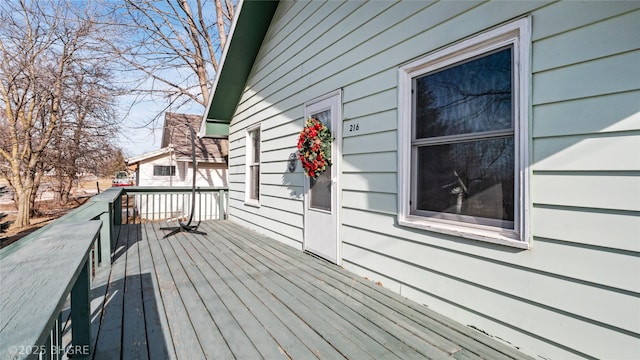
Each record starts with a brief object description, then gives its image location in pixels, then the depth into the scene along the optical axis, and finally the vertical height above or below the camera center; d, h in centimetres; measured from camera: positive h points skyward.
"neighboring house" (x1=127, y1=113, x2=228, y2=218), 1234 +68
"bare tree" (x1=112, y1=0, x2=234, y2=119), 1001 +471
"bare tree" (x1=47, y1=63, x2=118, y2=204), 1055 +199
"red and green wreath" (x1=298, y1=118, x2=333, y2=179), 335 +35
